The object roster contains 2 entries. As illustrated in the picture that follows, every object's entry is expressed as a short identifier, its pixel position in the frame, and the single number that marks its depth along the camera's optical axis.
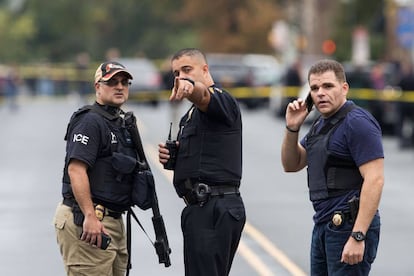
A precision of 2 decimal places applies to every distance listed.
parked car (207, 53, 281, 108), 85.69
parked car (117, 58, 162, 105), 88.81
